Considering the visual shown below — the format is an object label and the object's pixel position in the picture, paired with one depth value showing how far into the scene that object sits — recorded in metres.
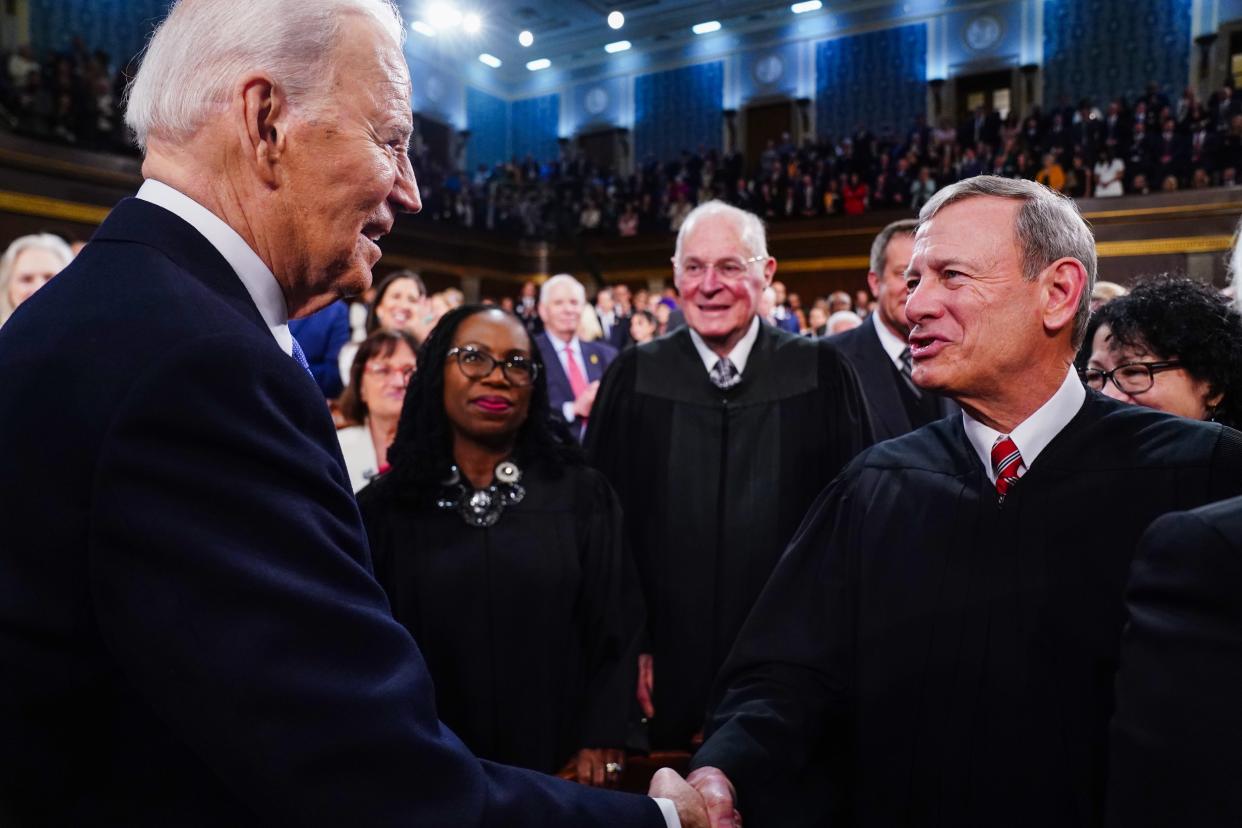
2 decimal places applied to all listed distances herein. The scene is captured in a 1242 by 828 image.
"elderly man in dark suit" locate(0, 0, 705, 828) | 0.96
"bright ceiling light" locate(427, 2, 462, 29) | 18.94
